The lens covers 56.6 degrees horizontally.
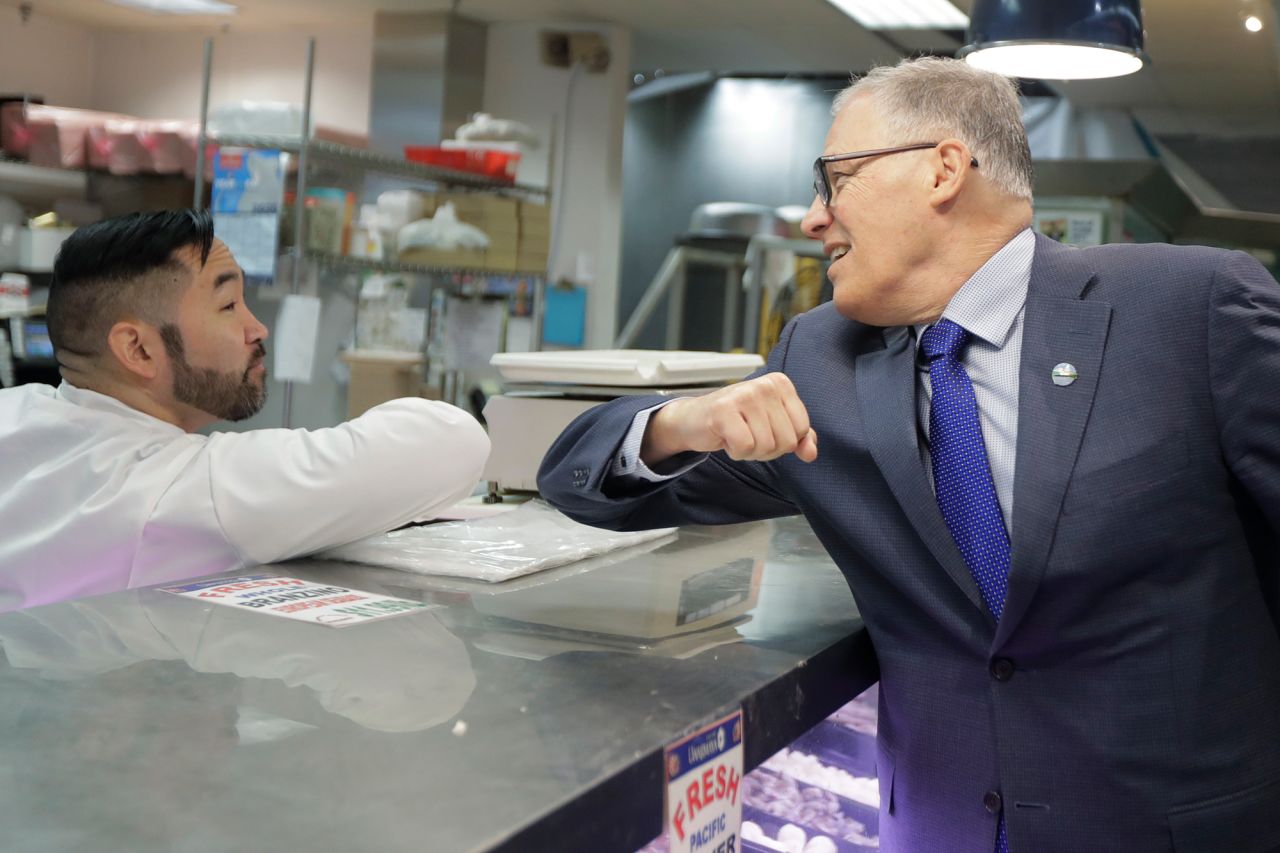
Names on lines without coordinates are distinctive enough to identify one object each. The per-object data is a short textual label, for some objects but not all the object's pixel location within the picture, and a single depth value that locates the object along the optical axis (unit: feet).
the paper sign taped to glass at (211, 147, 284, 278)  16.10
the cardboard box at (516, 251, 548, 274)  21.15
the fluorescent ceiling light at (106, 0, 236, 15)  25.66
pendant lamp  10.39
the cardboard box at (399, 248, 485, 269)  19.54
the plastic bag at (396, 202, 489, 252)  19.31
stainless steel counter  2.27
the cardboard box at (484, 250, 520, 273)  20.49
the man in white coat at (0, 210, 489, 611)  4.91
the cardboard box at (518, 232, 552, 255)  21.09
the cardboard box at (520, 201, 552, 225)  20.95
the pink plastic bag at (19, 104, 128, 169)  21.97
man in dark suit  4.08
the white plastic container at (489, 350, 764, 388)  6.66
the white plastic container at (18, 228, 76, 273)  21.49
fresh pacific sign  2.92
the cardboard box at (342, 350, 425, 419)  20.18
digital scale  6.72
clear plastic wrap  4.99
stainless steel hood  27.91
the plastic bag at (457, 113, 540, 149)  21.47
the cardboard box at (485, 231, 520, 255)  20.48
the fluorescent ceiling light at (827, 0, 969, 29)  21.87
